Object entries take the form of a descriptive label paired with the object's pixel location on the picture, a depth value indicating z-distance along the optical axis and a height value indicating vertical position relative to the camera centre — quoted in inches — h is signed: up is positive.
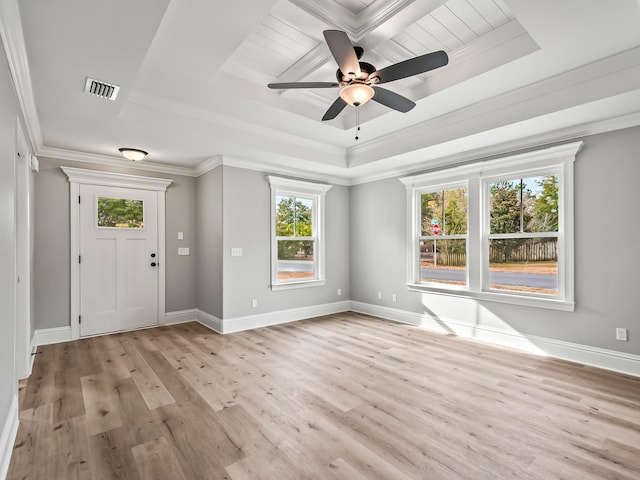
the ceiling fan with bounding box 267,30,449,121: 86.6 +48.2
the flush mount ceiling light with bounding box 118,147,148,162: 165.8 +45.0
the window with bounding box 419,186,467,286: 183.8 +2.5
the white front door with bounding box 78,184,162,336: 178.1 -8.9
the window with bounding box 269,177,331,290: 208.2 +5.6
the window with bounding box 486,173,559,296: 150.9 +2.8
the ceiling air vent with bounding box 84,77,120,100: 102.2 +49.1
